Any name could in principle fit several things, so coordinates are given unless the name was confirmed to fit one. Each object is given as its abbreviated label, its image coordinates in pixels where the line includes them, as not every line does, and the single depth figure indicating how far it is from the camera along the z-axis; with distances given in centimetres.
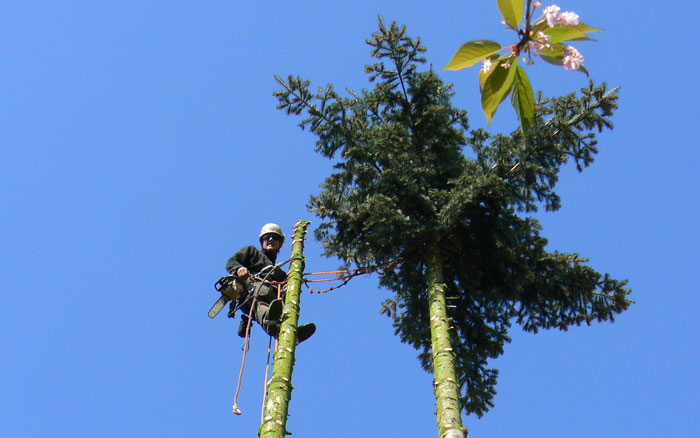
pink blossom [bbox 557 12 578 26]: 485
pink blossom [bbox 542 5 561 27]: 495
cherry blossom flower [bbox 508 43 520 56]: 513
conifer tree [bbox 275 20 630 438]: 1538
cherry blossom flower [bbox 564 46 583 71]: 502
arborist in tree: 1395
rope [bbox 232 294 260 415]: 1213
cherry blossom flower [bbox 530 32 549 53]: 505
